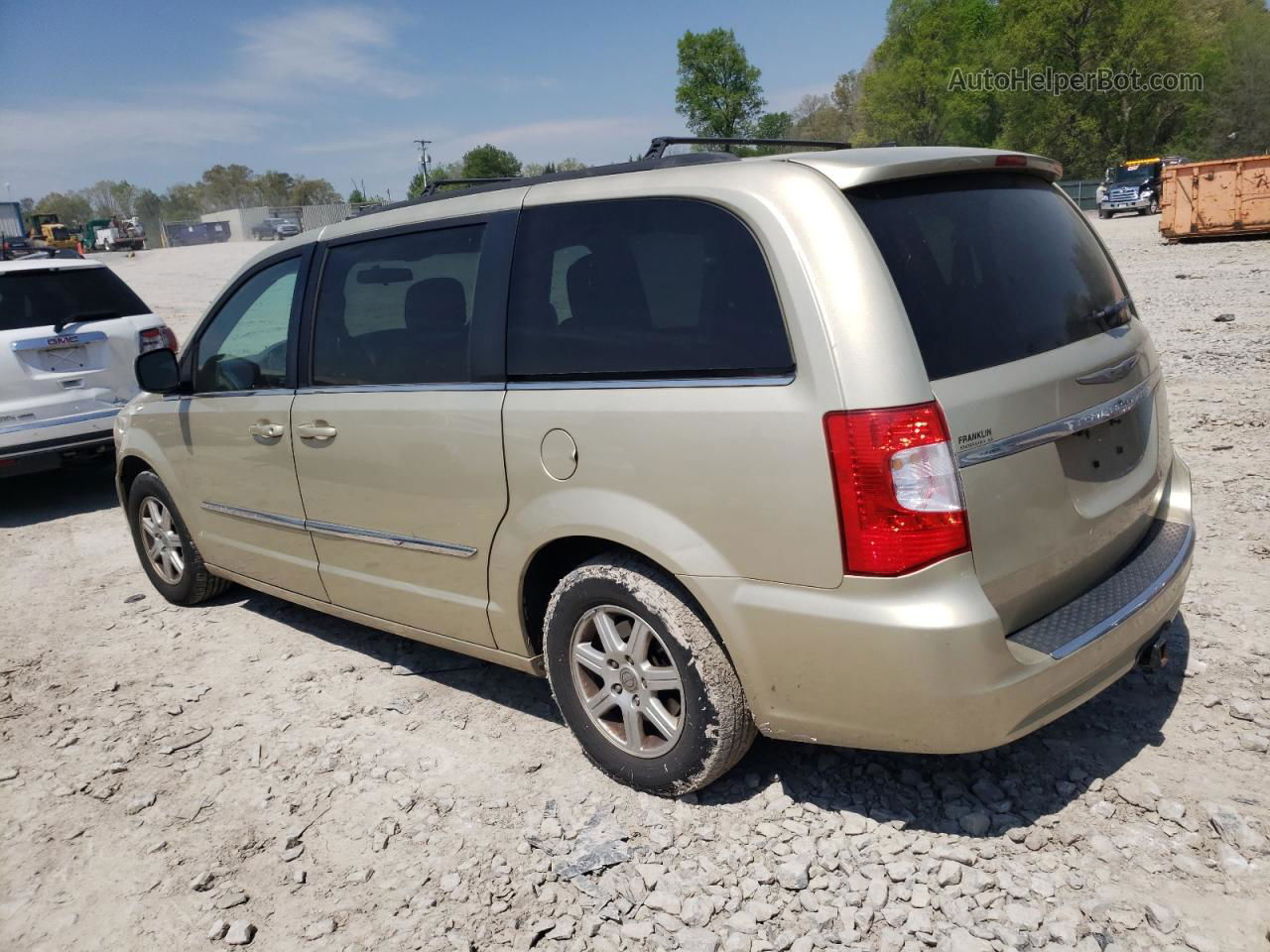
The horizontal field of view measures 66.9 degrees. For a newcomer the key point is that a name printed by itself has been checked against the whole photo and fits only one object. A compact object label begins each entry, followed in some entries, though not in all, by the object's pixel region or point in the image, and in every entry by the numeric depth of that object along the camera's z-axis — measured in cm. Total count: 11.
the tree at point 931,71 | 7256
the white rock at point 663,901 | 262
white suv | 713
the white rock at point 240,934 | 266
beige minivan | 241
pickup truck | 7628
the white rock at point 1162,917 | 236
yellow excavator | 5510
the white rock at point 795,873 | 266
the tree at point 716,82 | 8081
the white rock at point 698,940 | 248
